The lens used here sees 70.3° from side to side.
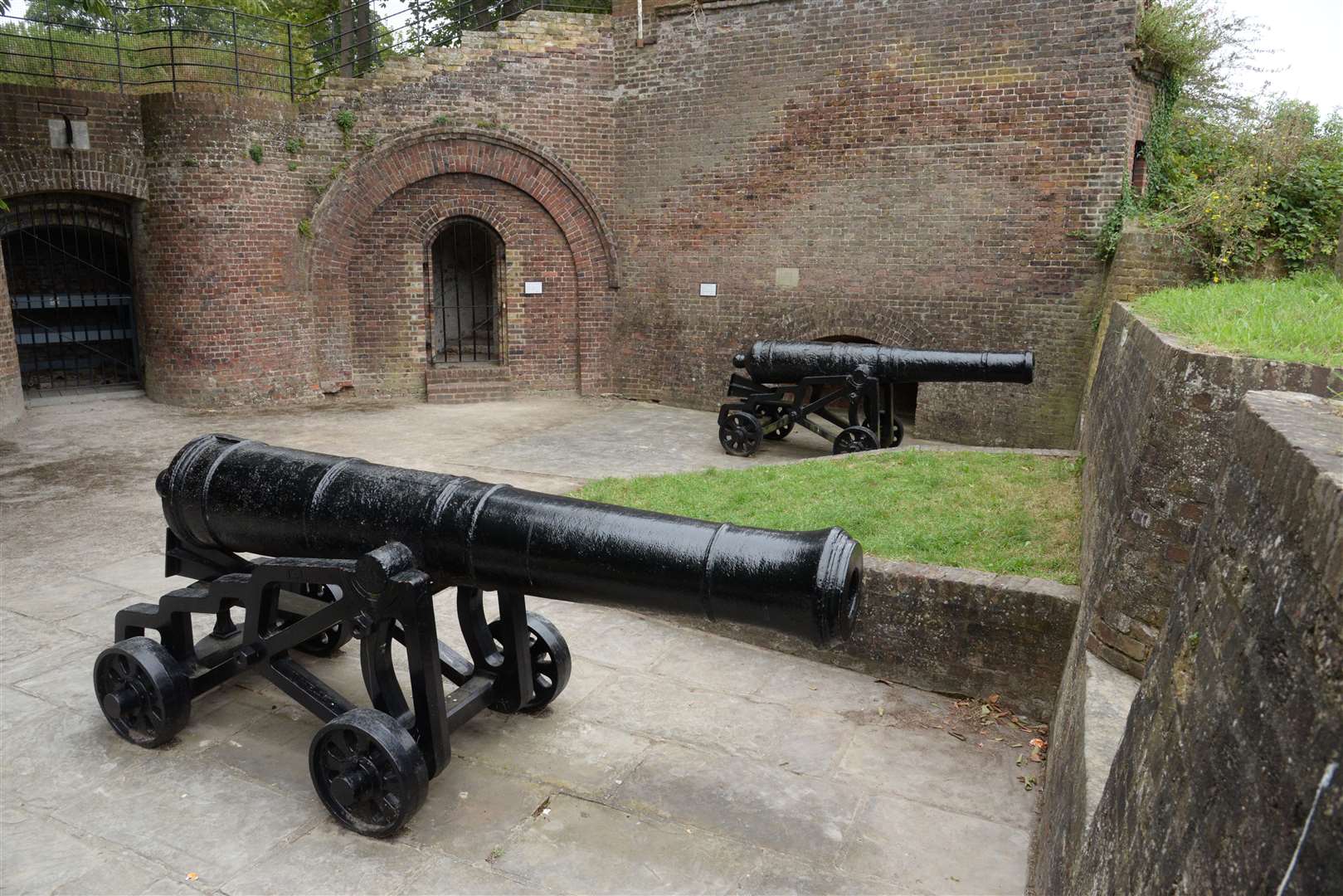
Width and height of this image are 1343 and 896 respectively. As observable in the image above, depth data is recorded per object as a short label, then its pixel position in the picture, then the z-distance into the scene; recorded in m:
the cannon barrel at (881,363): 9.01
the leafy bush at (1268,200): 9.05
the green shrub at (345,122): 12.58
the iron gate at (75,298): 12.52
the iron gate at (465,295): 14.39
